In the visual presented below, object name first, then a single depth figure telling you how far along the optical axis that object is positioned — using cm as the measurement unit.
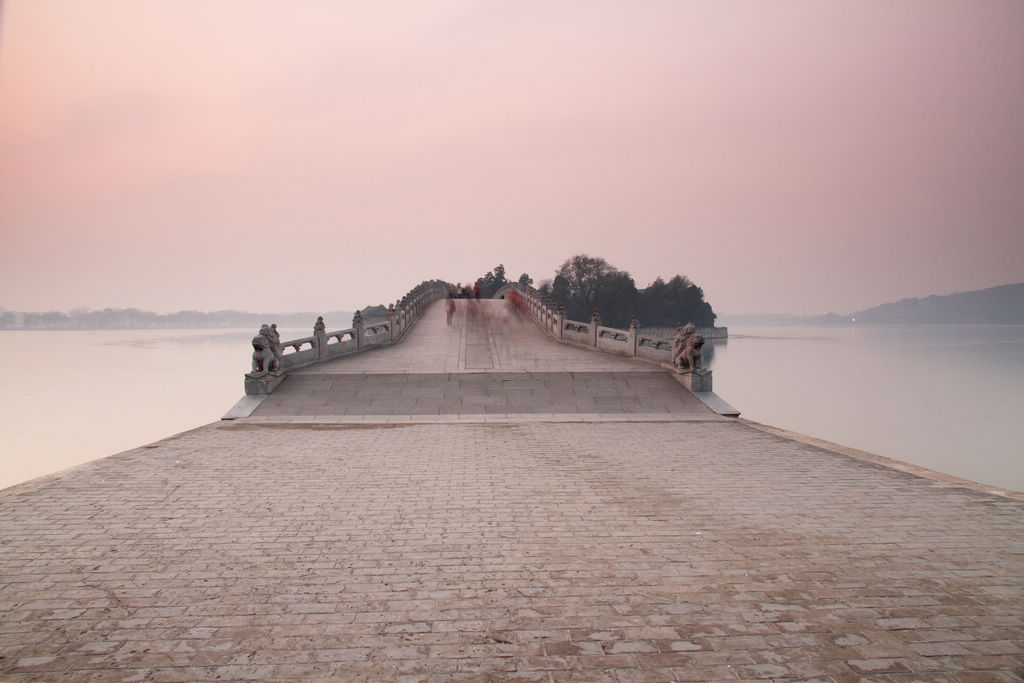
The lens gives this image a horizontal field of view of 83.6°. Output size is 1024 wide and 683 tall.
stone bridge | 388
